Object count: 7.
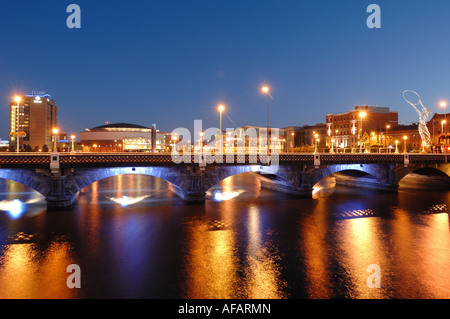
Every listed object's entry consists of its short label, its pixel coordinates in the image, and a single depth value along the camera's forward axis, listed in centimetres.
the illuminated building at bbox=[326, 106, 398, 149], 12769
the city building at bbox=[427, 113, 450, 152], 10938
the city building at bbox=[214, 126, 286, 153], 12254
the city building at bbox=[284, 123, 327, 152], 16000
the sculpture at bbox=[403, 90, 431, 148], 7325
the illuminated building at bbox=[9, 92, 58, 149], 17258
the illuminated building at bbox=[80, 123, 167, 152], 19262
